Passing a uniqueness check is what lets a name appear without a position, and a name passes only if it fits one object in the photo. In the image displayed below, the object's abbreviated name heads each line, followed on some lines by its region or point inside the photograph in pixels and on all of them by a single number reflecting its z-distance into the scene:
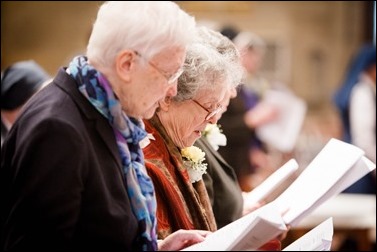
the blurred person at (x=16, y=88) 6.14
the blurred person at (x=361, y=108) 8.19
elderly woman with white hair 2.75
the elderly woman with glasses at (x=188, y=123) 3.73
